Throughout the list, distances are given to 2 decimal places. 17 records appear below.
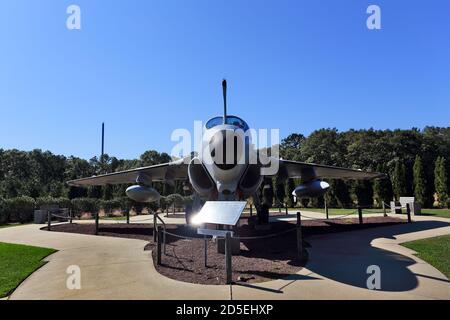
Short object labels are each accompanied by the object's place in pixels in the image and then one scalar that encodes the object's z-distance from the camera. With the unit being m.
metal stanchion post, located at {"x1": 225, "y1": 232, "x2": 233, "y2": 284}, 5.93
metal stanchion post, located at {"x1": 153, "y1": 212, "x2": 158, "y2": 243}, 11.21
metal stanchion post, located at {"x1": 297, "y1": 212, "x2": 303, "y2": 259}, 7.94
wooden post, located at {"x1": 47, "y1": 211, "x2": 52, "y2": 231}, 16.29
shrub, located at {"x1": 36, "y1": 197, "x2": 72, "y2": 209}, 23.29
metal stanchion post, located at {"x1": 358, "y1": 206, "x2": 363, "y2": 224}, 15.05
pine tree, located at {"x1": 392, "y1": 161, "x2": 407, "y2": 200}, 29.86
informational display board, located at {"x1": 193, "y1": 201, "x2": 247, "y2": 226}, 7.00
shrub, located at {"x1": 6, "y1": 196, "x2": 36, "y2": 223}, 21.98
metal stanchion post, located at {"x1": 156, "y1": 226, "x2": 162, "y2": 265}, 7.64
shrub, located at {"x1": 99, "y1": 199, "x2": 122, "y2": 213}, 25.86
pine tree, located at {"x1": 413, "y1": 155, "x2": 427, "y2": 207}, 28.84
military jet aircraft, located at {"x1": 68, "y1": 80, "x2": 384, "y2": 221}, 8.78
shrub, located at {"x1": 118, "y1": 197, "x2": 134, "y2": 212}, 26.98
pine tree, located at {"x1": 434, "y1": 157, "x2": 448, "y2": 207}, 27.42
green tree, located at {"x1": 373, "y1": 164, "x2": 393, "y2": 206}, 29.28
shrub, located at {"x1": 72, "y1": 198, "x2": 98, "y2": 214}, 25.25
